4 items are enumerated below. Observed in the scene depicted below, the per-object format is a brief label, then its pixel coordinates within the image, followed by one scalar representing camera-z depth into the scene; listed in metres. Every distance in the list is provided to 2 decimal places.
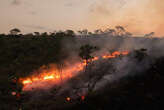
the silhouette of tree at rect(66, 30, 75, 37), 117.81
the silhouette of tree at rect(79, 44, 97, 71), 49.61
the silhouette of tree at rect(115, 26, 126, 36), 169.23
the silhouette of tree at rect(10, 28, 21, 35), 112.99
